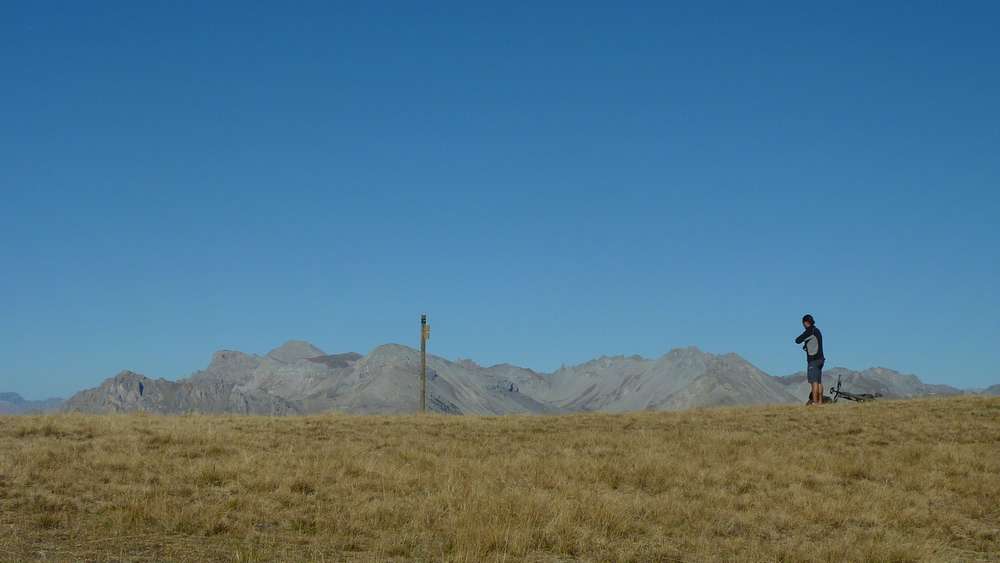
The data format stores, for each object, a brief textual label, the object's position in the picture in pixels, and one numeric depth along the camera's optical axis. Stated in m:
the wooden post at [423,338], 35.78
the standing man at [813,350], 26.20
